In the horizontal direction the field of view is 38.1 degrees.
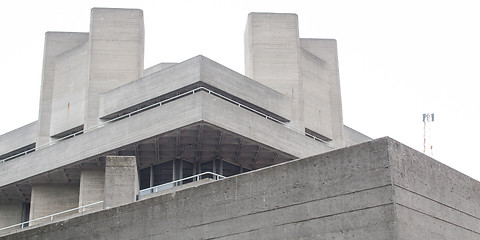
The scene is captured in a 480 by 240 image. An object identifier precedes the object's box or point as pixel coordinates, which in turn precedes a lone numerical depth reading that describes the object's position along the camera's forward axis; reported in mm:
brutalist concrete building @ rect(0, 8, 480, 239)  35531
